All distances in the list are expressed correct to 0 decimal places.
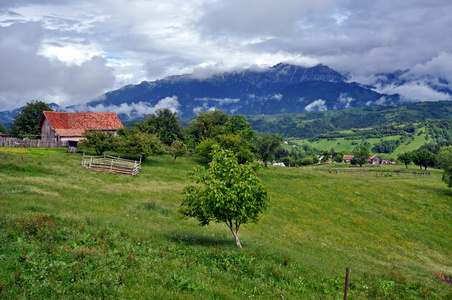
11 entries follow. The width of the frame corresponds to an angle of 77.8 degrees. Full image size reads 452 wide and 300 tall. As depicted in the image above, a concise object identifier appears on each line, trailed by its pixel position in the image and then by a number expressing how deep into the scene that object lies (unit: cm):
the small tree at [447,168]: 6103
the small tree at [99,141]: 5609
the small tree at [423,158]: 11606
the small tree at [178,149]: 6487
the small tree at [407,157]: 12369
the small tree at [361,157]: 14798
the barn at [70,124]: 7231
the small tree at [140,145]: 5716
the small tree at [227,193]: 1634
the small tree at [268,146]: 7994
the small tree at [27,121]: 8406
